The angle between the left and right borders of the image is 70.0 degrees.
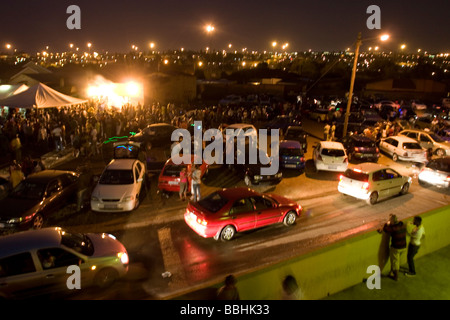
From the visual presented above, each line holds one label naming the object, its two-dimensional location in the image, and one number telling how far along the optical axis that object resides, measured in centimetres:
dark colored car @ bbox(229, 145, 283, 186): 1338
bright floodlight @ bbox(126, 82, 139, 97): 2798
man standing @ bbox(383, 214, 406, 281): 748
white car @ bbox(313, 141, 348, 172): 1476
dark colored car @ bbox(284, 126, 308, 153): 1910
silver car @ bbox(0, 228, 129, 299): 604
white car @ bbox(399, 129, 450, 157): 1888
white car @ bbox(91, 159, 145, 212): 1026
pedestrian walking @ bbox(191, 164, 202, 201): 1115
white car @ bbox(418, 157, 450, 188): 1333
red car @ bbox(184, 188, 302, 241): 870
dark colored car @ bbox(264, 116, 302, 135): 2418
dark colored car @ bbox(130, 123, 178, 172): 1827
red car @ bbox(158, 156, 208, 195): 1201
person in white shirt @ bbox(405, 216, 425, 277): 775
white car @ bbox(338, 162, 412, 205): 1155
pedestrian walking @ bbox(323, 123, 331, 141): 2039
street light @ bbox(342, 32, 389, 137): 1730
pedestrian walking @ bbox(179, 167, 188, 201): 1159
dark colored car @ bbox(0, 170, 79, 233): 880
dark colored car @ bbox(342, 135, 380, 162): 1697
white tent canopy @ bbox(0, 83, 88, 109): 1633
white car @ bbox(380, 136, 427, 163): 1702
